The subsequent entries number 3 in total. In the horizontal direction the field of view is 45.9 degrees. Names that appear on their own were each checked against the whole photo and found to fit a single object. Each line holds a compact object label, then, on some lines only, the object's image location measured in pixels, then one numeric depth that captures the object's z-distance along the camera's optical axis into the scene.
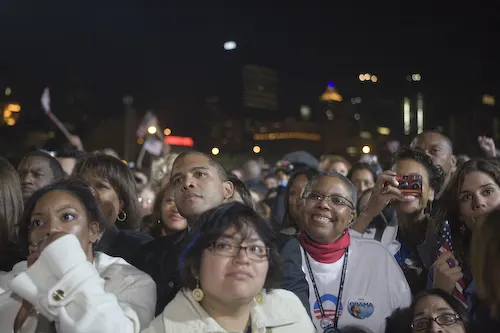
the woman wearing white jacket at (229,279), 2.92
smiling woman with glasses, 4.13
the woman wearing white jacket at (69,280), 2.68
